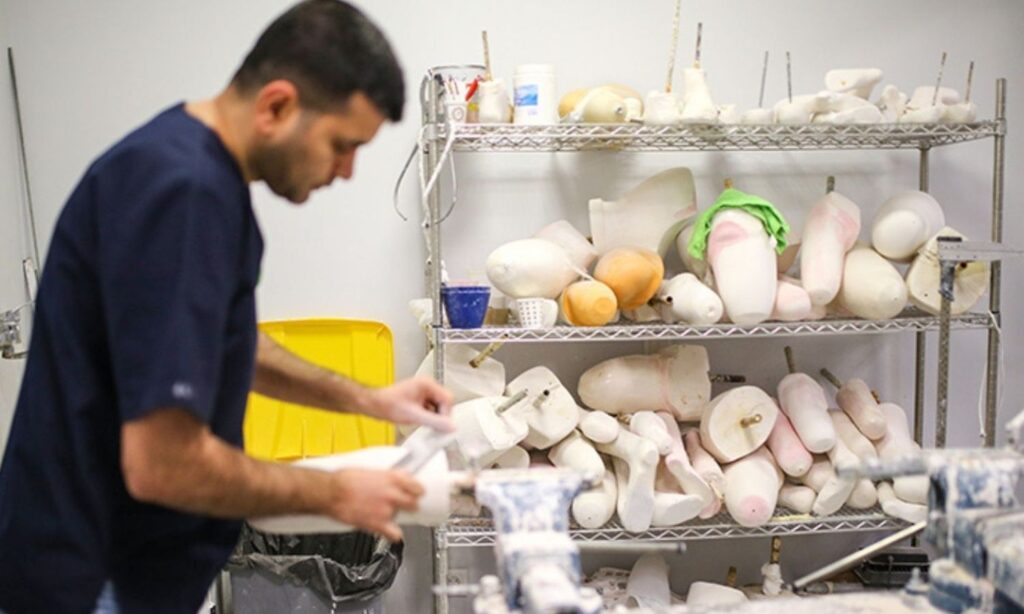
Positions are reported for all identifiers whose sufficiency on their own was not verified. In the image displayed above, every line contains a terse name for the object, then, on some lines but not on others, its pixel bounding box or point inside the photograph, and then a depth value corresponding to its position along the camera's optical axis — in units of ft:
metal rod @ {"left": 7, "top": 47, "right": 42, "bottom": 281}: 8.74
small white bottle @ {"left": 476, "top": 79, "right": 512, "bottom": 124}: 7.99
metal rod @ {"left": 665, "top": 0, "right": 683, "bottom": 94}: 8.46
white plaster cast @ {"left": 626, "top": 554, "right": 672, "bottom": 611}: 8.58
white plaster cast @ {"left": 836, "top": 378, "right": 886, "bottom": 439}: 8.63
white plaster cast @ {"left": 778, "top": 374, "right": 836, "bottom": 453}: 8.37
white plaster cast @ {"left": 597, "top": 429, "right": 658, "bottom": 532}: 7.86
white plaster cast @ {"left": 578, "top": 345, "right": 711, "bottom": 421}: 8.64
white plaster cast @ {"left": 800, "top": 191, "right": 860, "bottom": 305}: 8.29
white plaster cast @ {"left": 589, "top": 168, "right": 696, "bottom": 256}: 8.76
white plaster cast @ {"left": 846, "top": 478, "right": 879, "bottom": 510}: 8.52
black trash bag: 7.91
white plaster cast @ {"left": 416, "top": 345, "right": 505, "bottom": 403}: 8.39
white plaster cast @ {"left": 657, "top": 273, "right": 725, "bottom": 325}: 7.98
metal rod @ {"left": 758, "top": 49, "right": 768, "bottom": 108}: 9.27
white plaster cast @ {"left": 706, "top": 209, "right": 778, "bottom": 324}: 7.91
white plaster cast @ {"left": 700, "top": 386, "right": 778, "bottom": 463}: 8.44
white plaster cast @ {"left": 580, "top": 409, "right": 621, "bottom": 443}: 8.22
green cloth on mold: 8.03
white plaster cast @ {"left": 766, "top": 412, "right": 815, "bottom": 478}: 8.38
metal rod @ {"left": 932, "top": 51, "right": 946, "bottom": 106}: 8.48
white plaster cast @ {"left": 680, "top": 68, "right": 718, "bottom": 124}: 7.84
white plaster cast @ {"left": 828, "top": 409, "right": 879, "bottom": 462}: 8.54
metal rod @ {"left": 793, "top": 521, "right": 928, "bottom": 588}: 4.54
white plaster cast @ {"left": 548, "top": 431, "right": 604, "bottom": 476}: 8.13
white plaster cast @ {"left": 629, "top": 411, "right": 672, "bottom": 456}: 8.09
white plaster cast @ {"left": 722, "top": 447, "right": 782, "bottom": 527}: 8.15
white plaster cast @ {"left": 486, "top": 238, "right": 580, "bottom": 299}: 7.97
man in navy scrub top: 3.53
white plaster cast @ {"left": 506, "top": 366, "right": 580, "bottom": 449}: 8.22
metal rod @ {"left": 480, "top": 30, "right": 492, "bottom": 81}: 8.23
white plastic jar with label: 8.06
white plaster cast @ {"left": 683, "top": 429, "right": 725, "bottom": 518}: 8.26
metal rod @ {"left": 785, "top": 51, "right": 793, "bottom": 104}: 9.08
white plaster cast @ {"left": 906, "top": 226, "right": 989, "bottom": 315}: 8.41
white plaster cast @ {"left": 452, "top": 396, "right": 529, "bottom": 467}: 7.82
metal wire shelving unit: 7.98
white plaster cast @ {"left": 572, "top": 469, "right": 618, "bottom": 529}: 8.05
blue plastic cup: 7.91
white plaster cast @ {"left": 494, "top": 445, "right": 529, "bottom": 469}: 8.25
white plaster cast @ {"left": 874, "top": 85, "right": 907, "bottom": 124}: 8.46
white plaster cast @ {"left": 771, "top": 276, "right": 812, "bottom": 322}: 8.14
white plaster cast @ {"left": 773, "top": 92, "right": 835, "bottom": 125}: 8.09
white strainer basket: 8.04
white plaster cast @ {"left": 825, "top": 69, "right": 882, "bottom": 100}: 8.40
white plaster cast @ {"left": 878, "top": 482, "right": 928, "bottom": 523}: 8.25
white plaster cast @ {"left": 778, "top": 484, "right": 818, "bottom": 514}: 8.45
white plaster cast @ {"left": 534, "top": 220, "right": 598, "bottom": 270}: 8.59
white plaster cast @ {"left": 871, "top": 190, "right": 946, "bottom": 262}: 8.39
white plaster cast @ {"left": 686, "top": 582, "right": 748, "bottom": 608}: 8.54
